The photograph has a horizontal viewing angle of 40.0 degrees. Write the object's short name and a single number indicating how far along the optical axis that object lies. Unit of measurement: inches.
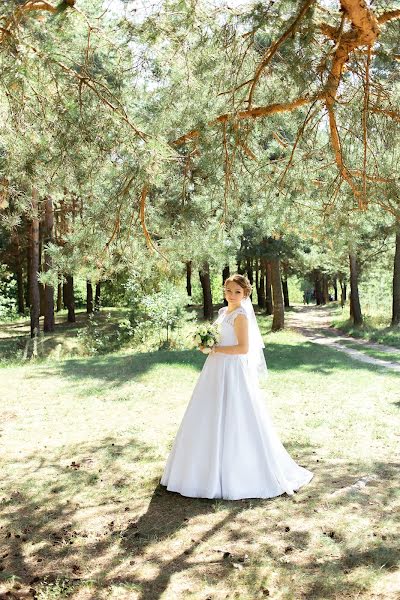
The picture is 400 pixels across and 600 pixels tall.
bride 194.2
